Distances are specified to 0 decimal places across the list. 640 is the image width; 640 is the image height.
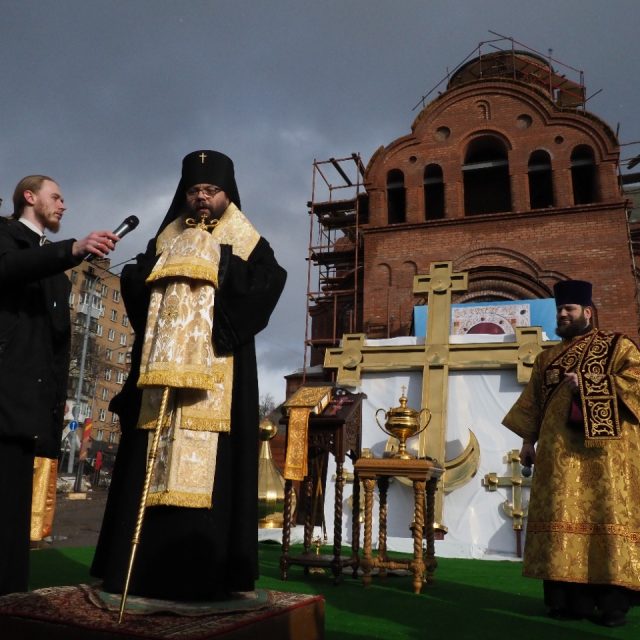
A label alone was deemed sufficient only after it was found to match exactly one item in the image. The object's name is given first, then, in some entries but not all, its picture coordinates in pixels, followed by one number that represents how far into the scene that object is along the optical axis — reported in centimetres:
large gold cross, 827
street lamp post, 2092
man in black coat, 262
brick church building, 1512
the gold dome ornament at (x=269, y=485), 873
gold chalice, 574
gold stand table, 515
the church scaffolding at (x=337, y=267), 1772
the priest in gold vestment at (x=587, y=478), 391
